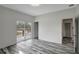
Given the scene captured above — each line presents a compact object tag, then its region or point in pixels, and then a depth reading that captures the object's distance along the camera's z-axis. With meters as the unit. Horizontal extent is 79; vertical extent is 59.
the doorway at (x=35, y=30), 4.71
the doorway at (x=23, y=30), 3.51
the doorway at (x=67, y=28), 4.96
